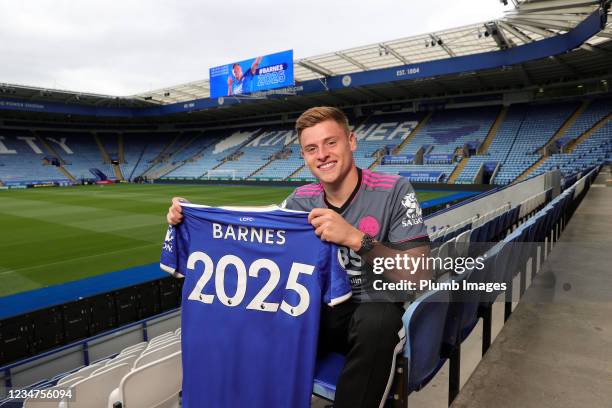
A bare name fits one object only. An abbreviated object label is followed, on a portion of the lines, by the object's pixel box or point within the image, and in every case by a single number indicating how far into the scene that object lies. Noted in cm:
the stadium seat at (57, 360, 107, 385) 294
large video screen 2673
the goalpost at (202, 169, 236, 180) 4106
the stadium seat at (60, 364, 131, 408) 218
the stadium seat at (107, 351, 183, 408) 197
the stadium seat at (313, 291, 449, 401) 172
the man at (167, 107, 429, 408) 159
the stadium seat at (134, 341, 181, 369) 246
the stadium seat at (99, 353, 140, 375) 255
